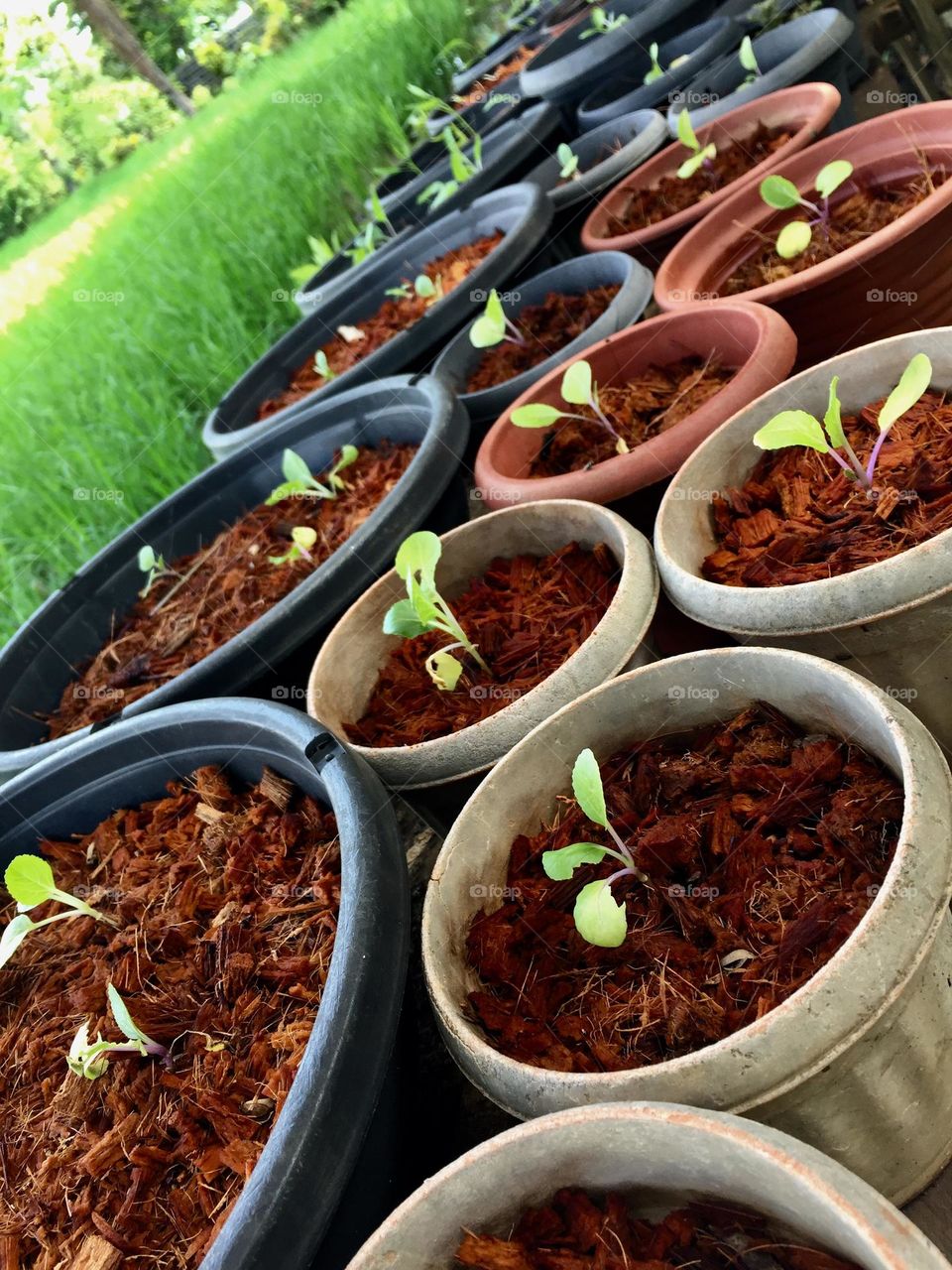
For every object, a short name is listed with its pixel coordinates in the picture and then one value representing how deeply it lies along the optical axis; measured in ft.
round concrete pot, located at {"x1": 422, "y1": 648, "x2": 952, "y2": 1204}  2.21
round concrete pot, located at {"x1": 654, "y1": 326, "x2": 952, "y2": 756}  3.02
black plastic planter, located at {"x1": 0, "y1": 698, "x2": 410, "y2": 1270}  2.25
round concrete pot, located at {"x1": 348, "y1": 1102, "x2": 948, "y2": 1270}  1.85
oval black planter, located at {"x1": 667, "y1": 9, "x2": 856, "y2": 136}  7.09
